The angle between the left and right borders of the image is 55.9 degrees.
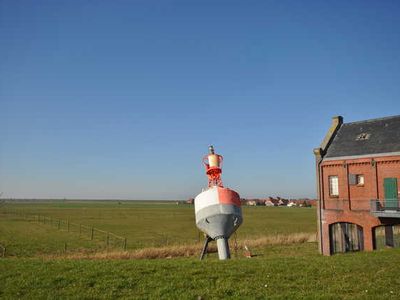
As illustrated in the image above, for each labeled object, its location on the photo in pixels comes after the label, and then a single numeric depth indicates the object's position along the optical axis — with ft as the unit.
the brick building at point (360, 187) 81.30
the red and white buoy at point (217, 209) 55.57
